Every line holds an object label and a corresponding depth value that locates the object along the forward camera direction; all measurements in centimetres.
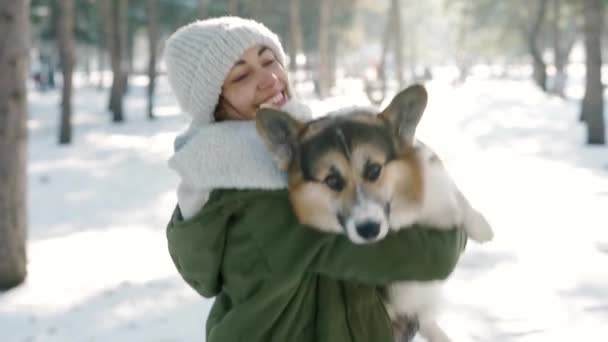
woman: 184
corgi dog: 184
